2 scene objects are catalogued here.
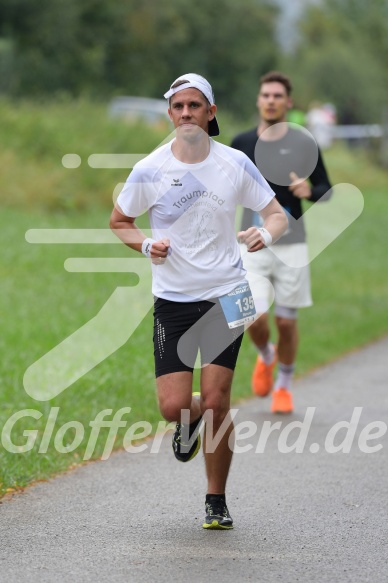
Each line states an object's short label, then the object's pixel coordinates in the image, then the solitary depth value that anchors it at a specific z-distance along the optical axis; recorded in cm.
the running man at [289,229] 1864
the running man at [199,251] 1224
